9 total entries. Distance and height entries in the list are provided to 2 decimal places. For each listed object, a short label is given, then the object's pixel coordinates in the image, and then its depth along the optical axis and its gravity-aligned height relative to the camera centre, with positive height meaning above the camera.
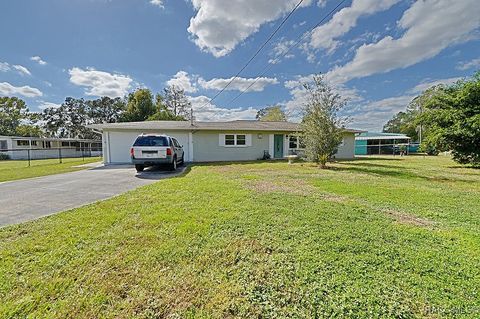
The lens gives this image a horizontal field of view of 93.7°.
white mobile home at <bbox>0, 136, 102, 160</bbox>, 27.44 +0.15
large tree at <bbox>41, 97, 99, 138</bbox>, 55.28 +6.92
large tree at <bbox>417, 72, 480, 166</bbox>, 12.39 +1.49
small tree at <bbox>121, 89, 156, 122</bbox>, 33.88 +6.19
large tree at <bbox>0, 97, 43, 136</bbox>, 42.81 +5.80
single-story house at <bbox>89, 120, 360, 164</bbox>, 14.62 +0.59
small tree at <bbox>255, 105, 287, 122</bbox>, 42.34 +6.46
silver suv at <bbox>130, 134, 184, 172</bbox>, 9.34 -0.17
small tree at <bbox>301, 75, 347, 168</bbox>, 11.49 +1.34
